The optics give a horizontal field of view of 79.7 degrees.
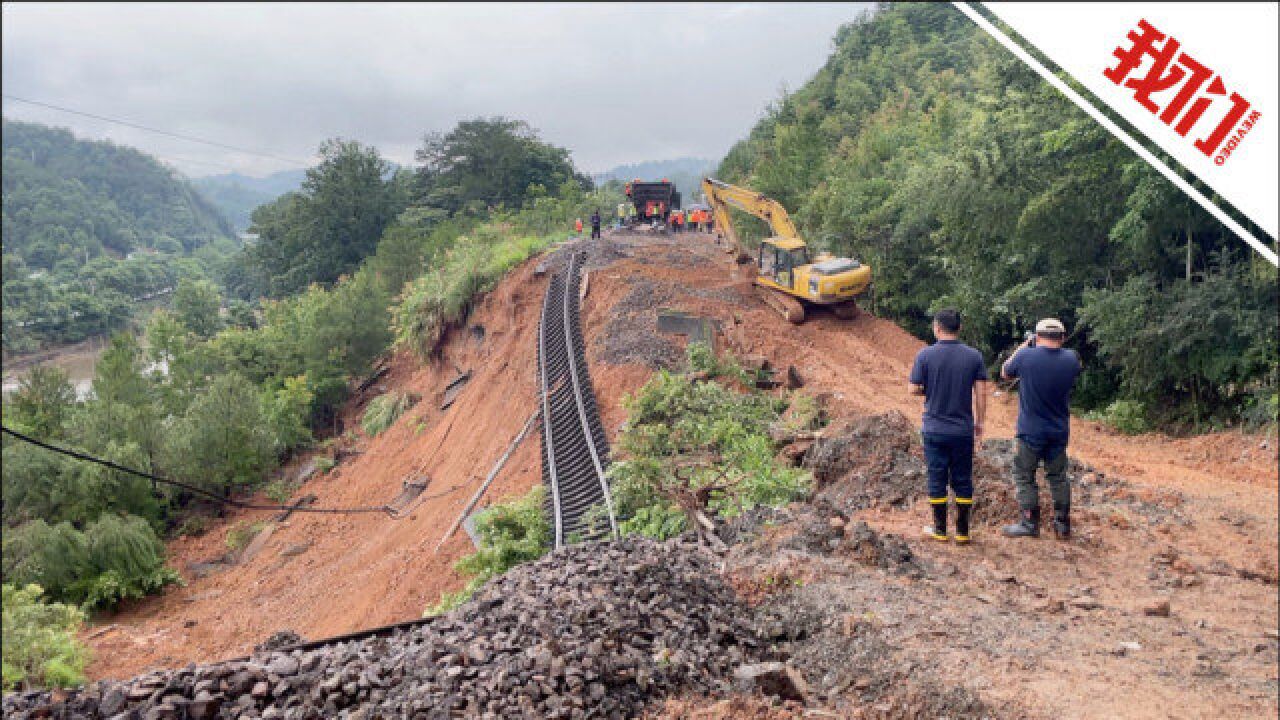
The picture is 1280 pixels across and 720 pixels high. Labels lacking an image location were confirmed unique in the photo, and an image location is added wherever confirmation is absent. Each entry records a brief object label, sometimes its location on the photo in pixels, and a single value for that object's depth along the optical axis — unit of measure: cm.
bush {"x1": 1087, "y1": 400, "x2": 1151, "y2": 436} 1276
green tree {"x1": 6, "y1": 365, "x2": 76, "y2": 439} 2434
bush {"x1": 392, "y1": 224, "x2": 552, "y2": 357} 2119
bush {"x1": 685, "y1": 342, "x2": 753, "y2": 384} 1251
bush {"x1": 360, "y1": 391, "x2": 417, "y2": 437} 2111
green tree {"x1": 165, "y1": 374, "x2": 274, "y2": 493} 1955
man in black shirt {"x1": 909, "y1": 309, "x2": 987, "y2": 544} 542
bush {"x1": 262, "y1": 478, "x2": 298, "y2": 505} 1958
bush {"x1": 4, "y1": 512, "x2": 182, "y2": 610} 1523
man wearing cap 551
